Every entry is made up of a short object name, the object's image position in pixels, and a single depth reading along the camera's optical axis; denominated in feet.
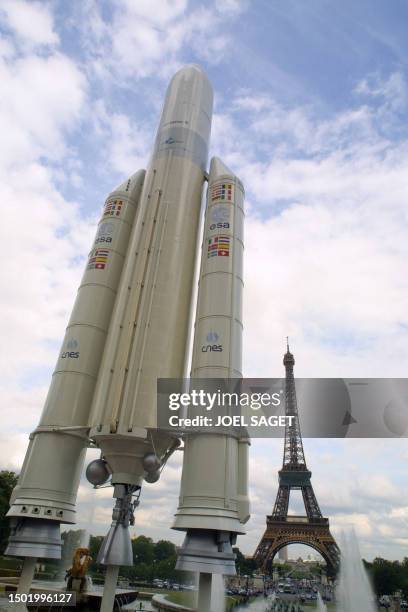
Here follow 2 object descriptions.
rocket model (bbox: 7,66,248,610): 38.29
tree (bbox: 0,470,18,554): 105.60
